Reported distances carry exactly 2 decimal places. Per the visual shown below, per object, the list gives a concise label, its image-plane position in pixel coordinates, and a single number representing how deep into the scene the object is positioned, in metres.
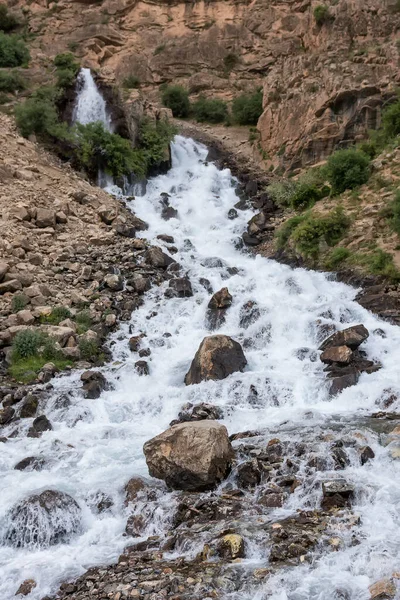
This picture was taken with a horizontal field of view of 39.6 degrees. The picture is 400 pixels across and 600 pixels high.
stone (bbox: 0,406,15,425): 10.33
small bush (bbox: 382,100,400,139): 19.75
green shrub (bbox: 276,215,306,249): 17.64
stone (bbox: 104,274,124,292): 15.40
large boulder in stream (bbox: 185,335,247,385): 11.70
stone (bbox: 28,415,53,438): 9.93
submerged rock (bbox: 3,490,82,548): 7.01
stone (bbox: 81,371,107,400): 11.37
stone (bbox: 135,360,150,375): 12.56
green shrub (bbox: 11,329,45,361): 12.44
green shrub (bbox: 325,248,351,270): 15.77
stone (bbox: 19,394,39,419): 10.55
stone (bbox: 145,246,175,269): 16.92
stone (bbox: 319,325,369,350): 11.95
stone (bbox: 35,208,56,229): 17.03
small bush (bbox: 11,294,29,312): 13.77
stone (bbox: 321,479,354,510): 6.90
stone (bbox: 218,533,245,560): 6.08
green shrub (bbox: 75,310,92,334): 13.85
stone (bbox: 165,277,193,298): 15.67
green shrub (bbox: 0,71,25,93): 25.16
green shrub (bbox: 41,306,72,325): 13.79
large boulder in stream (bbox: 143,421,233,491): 7.61
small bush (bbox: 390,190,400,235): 14.81
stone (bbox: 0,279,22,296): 14.18
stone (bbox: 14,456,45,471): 8.65
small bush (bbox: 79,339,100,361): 12.95
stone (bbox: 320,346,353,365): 11.54
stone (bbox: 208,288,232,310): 14.89
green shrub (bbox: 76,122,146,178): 21.34
